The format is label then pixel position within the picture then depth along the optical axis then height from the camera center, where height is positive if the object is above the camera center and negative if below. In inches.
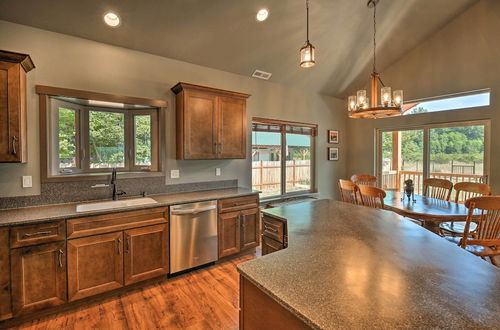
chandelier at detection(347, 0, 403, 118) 109.4 +26.4
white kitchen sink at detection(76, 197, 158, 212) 99.1 -18.8
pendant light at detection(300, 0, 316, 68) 85.7 +36.9
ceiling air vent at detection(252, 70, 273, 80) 158.7 +57.0
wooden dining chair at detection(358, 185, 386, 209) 99.1 -15.0
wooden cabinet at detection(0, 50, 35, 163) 83.2 +19.4
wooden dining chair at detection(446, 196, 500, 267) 82.7 -25.1
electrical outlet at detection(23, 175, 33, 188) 96.7 -7.8
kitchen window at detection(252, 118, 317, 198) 173.2 +2.5
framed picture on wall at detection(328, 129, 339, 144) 213.6 +21.1
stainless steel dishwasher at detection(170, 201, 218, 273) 110.4 -35.0
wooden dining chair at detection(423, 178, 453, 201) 135.0 -15.9
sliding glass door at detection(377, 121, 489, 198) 153.6 +4.3
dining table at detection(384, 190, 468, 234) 99.1 -21.7
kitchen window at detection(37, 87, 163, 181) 105.5 +11.8
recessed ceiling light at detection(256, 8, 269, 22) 118.8 +72.0
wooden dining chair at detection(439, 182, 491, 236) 107.1 -18.5
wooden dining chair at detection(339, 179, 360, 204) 111.0 -15.5
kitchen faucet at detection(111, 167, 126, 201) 111.7 -14.1
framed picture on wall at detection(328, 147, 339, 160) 214.1 +6.2
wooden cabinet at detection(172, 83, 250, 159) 124.7 +20.6
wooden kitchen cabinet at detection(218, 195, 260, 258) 125.2 -34.2
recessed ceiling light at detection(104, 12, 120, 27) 102.7 +60.6
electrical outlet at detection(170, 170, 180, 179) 131.5 -7.2
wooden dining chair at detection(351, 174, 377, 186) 170.1 -13.3
